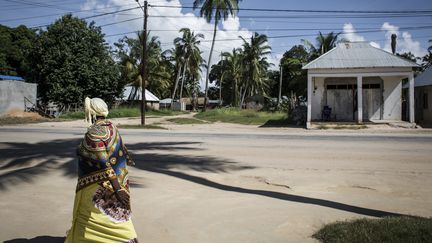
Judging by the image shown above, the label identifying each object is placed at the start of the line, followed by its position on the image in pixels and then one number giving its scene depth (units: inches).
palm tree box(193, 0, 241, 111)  1544.9
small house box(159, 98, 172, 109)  2657.5
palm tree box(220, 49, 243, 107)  2467.0
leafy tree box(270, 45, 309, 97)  1643.7
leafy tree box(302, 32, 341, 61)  1491.1
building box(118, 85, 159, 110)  2162.4
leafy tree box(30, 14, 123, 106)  1443.2
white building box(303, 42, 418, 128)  929.5
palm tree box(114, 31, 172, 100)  1989.4
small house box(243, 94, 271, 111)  2378.4
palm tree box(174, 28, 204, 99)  2162.9
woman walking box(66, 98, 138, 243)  135.5
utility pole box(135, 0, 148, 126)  1034.1
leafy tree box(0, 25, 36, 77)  1943.3
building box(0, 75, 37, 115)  1261.1
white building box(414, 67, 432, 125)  1065.2
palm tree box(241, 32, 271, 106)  1963.6
